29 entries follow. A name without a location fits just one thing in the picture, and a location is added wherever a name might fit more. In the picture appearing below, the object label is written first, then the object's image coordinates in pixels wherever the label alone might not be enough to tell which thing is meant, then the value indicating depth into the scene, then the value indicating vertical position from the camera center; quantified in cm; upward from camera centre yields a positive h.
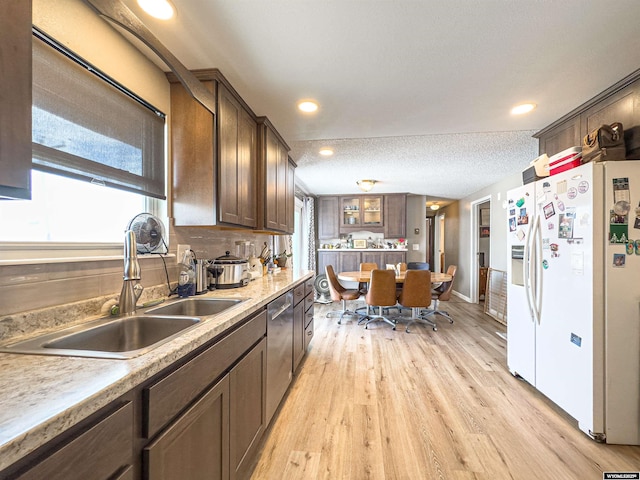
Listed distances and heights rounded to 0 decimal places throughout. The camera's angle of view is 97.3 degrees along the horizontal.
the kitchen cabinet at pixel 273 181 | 251 +61
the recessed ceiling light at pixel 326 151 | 333 +109
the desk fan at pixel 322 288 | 571 -95
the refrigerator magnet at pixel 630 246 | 168 -3
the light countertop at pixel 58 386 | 50 -34
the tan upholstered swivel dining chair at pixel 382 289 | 384 -66
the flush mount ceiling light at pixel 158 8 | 125 +106
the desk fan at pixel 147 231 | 151 +6
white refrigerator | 168 -35
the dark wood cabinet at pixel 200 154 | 182 +57
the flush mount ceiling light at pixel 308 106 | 216 +107
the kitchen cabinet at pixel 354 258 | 607 -37
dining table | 416 -56
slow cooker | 202 -22
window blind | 114 +56
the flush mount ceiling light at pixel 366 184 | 472 +98
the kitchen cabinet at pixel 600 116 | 181 +94
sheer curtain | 584 +17
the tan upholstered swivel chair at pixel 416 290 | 384 -67
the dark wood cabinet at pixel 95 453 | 52 -44
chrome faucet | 131 -16
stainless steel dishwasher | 175 -75
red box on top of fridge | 196 +59
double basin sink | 89 -37
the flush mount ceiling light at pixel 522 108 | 216 +105
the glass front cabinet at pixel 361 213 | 616 +63
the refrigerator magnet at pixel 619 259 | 169 -10
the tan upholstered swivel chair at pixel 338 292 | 433 -81
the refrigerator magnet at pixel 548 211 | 204 +23
